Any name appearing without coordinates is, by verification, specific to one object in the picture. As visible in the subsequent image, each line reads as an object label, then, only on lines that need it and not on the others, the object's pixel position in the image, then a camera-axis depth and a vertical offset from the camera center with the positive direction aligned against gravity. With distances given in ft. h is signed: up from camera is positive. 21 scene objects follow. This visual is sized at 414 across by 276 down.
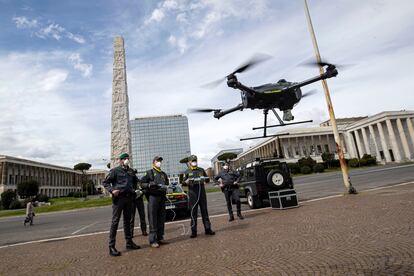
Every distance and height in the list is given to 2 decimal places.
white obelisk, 93.45 +31.49
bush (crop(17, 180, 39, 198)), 206.39 +15.43
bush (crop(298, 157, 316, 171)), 218.85 +9.03
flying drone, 32.06 +10.73
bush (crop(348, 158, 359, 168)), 218.38 +4.12
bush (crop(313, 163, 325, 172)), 206.38 +3.39
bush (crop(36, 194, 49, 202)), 195.16 +6.15
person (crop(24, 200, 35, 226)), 54.03 -1.33
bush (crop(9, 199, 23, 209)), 158.92 +2.84
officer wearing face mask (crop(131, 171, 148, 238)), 27.04 -2.25
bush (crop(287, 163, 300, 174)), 217.15 +5.52
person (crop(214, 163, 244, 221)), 30.27 -0.26
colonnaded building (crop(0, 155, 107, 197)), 254.06 +38.09
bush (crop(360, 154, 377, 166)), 217.97 +3.66
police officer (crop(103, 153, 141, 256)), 19.48 +0.24
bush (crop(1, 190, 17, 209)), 176.42 +8.38
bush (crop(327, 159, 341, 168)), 233.14 +5.83
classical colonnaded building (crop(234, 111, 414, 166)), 234.79 +31.68
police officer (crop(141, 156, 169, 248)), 20.79 -0.50
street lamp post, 42.88 +6.36
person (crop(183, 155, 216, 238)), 22.95 -0.52
